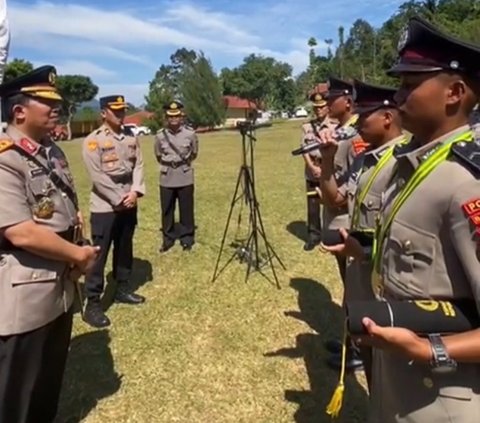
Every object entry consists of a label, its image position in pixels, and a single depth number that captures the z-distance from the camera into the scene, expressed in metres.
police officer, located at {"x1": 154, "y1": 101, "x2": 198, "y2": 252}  7.19
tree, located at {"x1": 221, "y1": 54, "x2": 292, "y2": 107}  58.40
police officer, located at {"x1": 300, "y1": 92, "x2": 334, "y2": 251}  6.39
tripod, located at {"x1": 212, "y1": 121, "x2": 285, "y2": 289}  5.61
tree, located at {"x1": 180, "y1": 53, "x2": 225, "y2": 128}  55.03
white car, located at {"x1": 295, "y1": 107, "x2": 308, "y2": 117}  74.01
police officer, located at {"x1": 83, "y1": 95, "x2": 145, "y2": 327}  4.88
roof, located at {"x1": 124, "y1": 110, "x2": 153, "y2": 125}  83.01
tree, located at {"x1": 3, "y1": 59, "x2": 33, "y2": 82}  49.74
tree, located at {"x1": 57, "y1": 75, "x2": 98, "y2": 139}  77.69
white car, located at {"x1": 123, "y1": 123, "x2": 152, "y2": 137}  56.98
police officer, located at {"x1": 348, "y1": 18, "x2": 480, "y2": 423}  1.38
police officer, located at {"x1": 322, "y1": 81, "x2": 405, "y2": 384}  2.51
